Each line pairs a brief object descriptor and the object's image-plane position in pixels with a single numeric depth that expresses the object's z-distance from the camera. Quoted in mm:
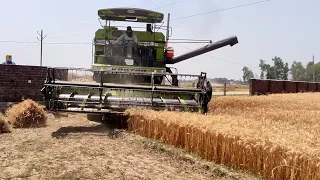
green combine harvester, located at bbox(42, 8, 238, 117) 7941
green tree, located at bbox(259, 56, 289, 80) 105319
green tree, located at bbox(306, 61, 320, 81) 114438
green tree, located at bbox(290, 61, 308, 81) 121462
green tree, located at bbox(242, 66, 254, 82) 135250
